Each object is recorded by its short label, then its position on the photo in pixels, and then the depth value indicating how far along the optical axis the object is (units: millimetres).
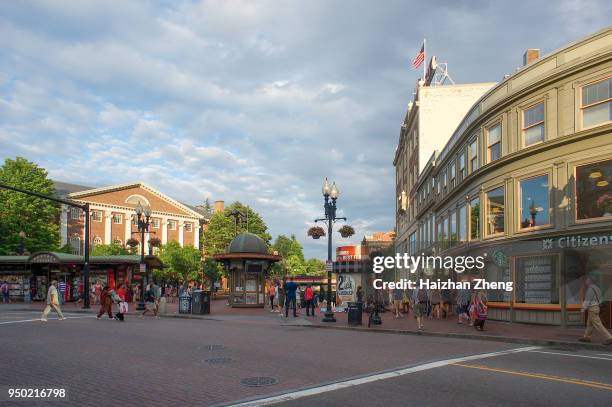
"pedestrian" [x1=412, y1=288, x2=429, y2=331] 18845
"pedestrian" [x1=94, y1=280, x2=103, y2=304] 38000
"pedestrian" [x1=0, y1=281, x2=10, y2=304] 41441
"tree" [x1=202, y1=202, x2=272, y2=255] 80438
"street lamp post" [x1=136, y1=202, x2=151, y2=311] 30945
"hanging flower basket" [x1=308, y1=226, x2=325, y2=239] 28484
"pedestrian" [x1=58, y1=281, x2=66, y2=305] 37575
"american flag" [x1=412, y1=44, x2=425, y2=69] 43594
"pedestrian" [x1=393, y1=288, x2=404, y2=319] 26656
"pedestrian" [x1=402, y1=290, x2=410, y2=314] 29781
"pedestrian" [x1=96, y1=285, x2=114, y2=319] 22697
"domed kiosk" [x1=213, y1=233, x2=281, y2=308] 34625
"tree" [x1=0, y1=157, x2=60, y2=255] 60938
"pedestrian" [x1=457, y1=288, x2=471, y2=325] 21519
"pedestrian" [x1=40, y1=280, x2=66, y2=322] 21312
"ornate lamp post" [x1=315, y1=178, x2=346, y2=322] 23969
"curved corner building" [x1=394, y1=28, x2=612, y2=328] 19125
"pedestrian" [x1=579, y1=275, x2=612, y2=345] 14828
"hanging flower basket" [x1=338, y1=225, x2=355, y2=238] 31266
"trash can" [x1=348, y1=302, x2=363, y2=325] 21312
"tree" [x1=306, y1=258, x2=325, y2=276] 133125
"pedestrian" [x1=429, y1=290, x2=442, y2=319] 26000
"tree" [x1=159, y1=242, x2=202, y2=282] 68875
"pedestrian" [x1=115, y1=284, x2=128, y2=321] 21750
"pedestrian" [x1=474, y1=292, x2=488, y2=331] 18408
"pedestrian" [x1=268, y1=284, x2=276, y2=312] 30767
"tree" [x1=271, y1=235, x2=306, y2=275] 114831
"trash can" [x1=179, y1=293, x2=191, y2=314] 27906
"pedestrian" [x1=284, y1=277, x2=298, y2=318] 25727
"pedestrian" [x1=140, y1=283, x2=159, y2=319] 25562
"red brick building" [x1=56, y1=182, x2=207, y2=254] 76663
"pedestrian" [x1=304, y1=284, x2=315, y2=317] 26820
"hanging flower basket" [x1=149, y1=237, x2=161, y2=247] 41753
